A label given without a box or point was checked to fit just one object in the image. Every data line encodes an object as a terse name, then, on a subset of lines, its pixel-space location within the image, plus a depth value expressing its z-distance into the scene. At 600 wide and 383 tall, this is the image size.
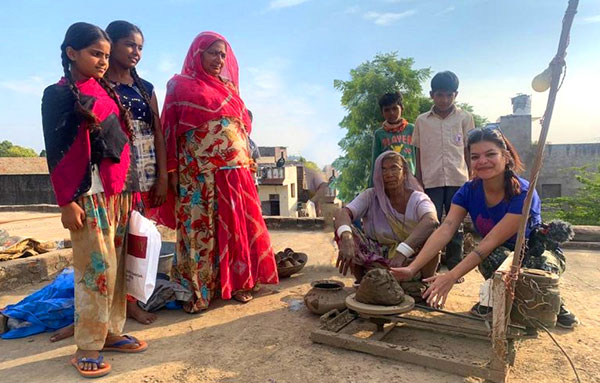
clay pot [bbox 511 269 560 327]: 2.02
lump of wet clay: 2.44
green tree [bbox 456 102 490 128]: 17.20
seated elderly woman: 3.04
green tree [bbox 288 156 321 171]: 45.73
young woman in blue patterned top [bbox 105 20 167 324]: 2.60
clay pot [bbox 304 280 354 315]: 2.94
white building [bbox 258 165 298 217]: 25.19
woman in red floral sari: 3.16
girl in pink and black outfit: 2.06
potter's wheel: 2.38
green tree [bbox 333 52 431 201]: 12.24
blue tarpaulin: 2.81
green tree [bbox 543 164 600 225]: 12.57
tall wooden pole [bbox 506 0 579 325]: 1.51
